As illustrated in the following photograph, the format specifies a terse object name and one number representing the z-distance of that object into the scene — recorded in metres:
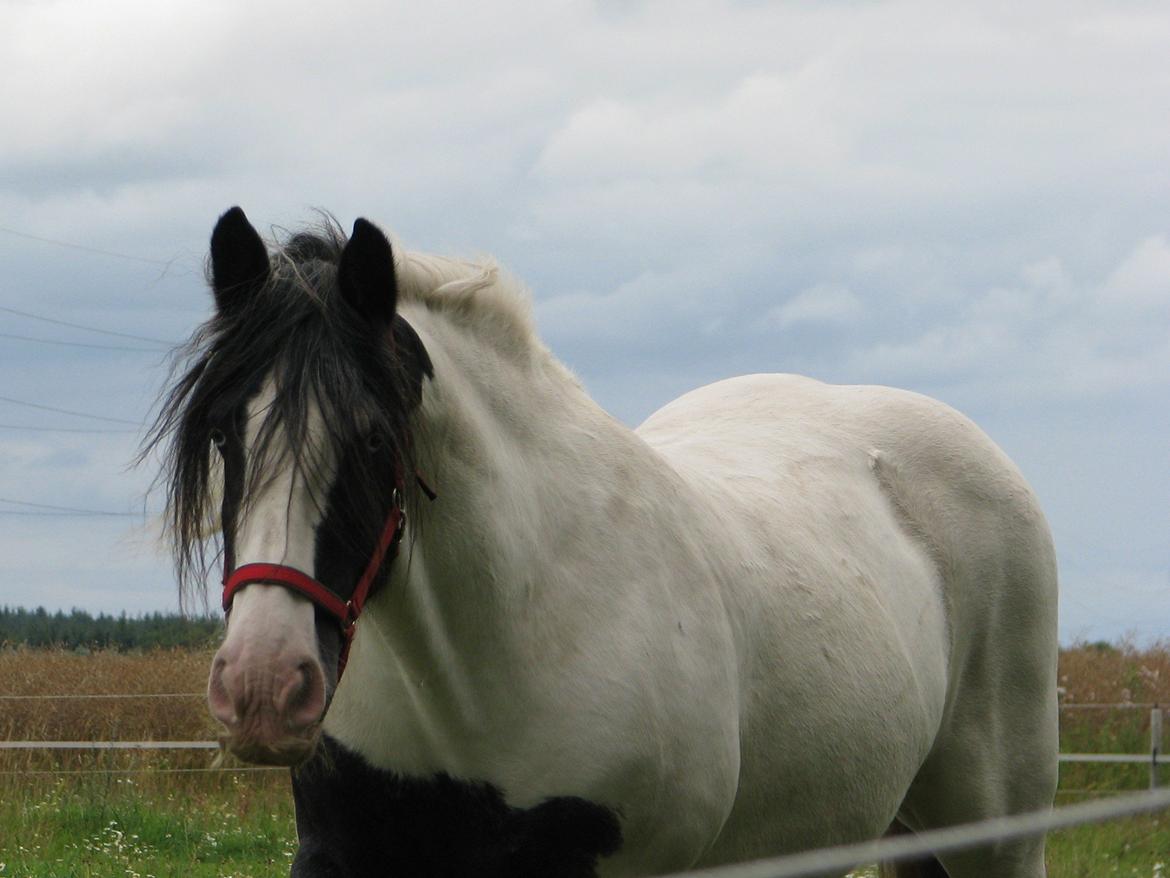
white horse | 8.31
